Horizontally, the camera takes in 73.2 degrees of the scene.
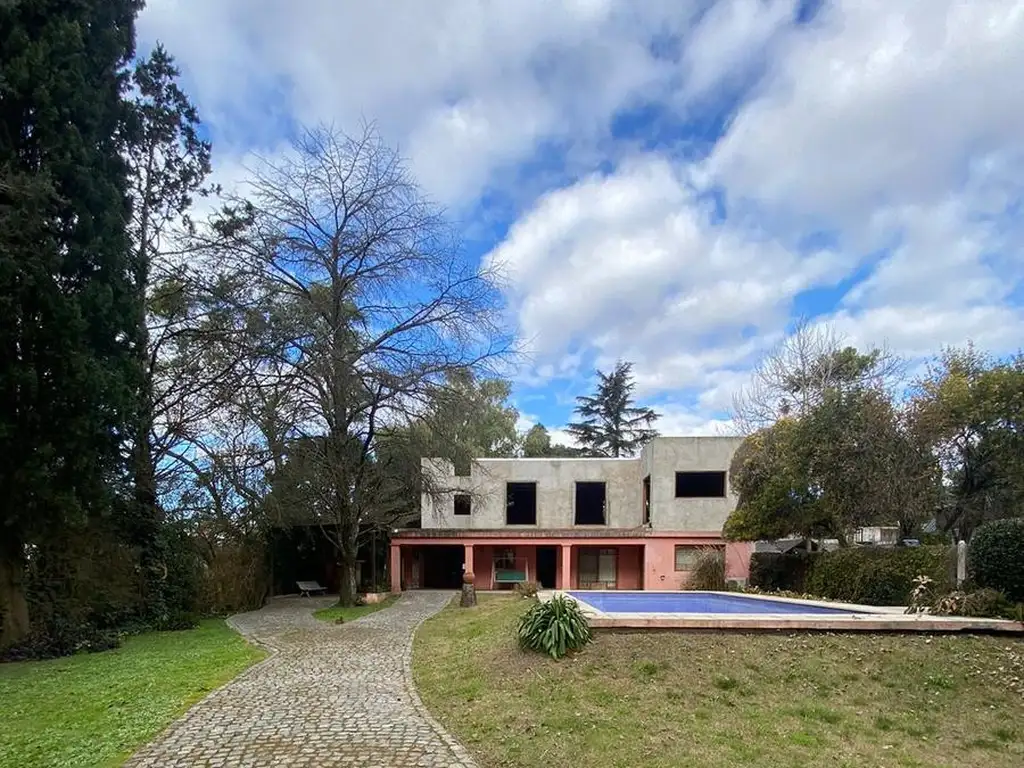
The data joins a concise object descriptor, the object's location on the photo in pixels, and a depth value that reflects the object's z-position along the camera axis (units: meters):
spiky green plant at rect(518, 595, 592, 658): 8.40
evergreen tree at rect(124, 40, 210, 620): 15.51
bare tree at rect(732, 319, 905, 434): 24.80
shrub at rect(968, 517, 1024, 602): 9.87
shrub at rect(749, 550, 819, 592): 16.64
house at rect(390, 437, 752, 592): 24.70
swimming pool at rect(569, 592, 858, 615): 12.22
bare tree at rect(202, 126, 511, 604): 17.39
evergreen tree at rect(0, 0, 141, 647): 10.41
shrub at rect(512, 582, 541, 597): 18.33
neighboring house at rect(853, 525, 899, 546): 22.03
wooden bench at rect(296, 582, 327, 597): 23.34
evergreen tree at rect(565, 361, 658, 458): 47.06
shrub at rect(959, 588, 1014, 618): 9.60
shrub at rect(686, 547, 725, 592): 21.11
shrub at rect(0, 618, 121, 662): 11.23
